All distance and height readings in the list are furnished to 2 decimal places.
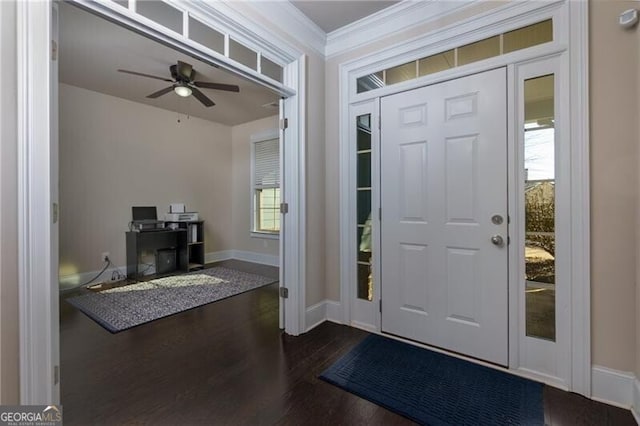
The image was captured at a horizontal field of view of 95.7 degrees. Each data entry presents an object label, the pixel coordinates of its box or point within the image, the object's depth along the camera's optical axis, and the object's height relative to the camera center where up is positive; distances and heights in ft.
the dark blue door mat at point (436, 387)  5.08 -3.53
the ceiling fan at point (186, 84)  10.38 +4.88
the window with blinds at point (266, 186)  17.69 +1.63
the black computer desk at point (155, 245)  14.06 -1.67
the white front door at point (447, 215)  6.57 -0.09
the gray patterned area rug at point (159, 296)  9.25 -3.27
